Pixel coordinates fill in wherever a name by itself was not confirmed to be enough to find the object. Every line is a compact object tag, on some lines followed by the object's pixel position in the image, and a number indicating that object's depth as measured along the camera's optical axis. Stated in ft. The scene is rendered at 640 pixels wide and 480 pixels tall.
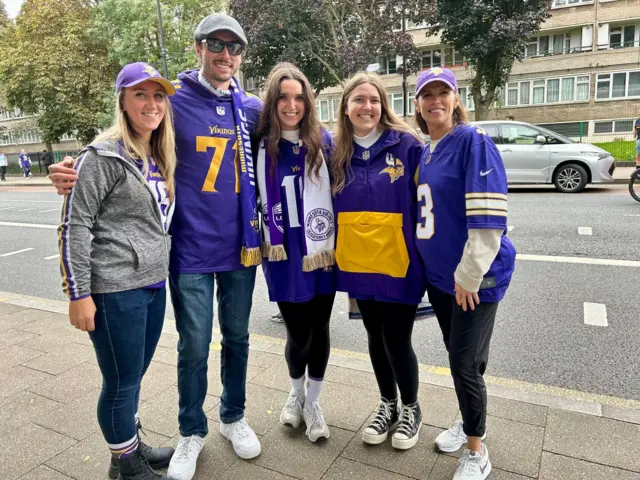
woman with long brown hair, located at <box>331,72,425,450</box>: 8.07
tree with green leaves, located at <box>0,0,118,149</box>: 95.96
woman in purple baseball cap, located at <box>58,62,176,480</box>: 6.68
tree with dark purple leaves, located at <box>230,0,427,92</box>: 68.03
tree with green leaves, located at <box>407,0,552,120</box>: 65.36
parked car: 40.55
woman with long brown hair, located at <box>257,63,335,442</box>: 8.43
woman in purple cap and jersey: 6.89
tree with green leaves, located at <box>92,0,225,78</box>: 88.89
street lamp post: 67.31
